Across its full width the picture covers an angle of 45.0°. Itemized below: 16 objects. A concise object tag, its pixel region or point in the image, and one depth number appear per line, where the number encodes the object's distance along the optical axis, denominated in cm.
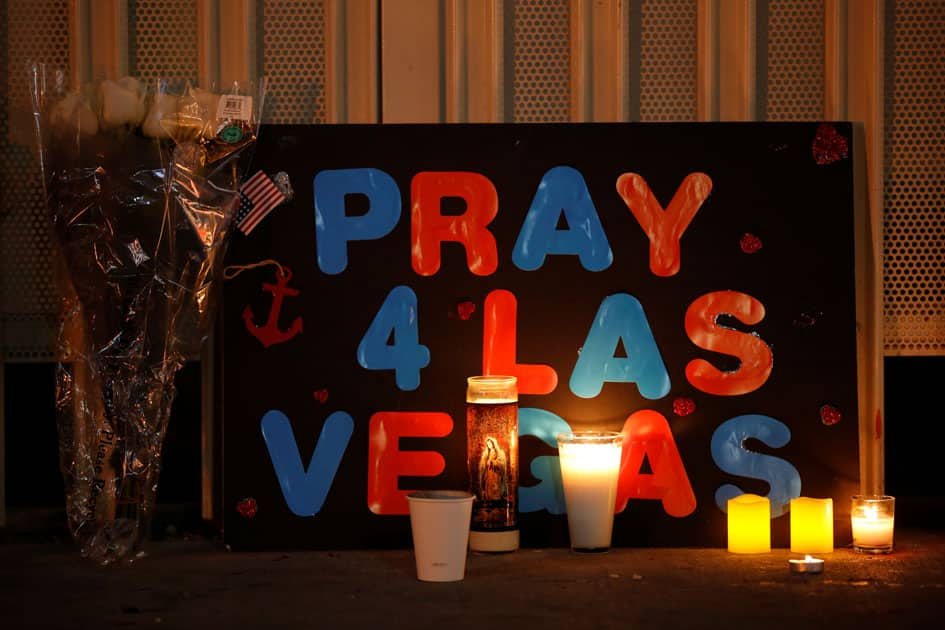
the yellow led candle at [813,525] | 334
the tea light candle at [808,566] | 308
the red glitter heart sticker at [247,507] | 348
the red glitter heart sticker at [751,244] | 353
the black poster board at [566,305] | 350
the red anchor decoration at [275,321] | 352
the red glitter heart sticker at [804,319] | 352
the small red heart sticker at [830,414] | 351
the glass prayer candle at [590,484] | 334
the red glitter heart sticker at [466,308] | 353
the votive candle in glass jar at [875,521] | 332
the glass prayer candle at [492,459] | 334
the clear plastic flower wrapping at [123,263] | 334
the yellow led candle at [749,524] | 336
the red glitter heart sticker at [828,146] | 355
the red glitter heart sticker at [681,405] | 351
